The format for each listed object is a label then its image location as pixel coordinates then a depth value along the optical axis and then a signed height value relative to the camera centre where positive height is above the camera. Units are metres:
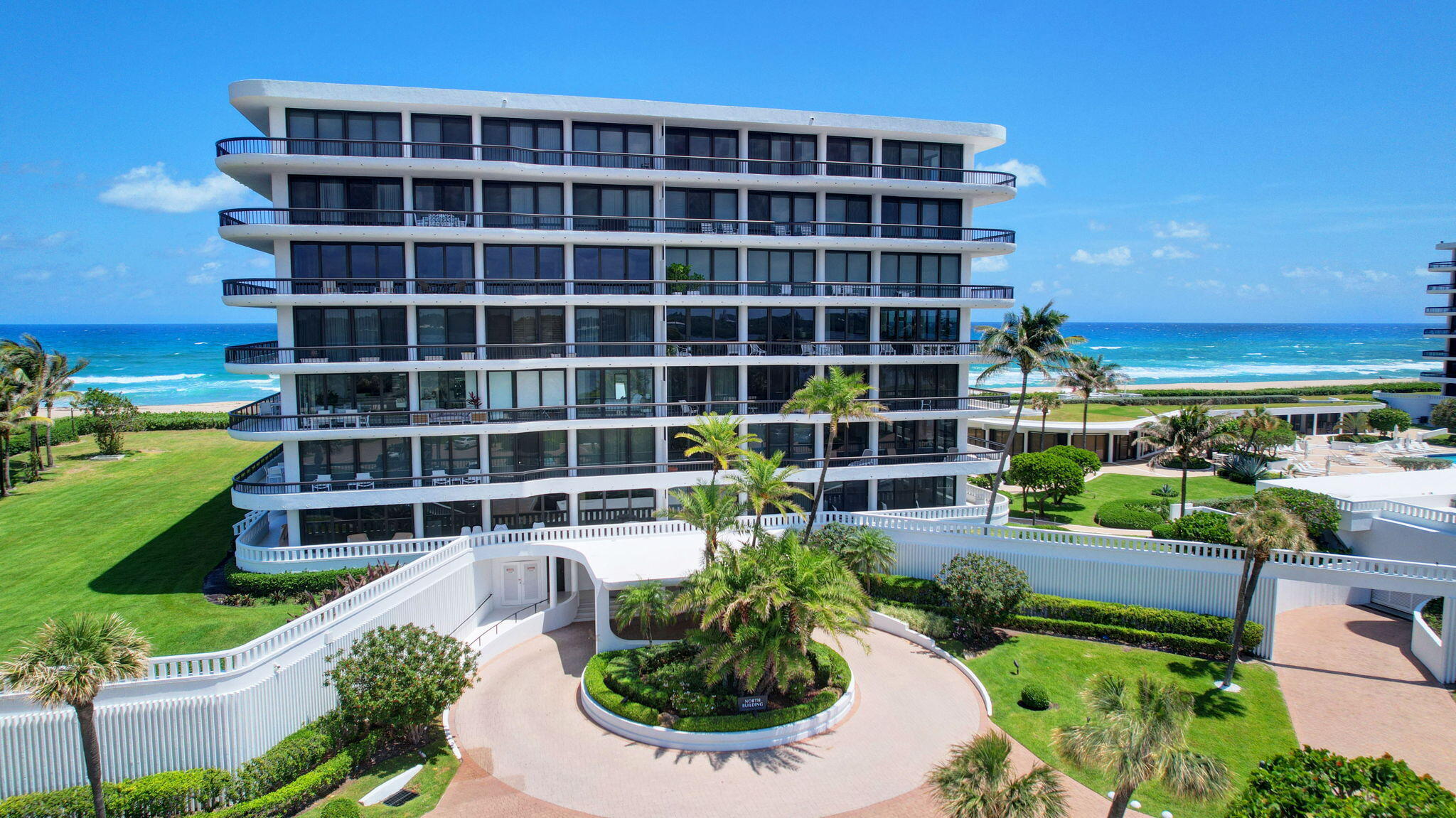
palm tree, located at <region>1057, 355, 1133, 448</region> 55.66 -1.17
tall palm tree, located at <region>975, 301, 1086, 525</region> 35.22 +0.87
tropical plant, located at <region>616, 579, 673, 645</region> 26.02 -8.60
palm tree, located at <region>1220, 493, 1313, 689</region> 24.92 -5.81
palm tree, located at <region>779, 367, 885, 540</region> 31.25 -1.70
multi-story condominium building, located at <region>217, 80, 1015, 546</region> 33.41 +2.97
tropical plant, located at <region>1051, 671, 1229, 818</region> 14.49 -7.63
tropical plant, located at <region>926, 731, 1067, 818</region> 14.81 -8.68
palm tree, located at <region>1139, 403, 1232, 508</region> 35.97 -3.44
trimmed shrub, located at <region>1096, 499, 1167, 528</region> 40.72 -8.45
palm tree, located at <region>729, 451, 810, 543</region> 29.69 -4.92
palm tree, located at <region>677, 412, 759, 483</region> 31.80 -3.47
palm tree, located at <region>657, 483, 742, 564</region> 27.59 -5.72
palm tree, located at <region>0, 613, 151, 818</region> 15.52 -6.64
